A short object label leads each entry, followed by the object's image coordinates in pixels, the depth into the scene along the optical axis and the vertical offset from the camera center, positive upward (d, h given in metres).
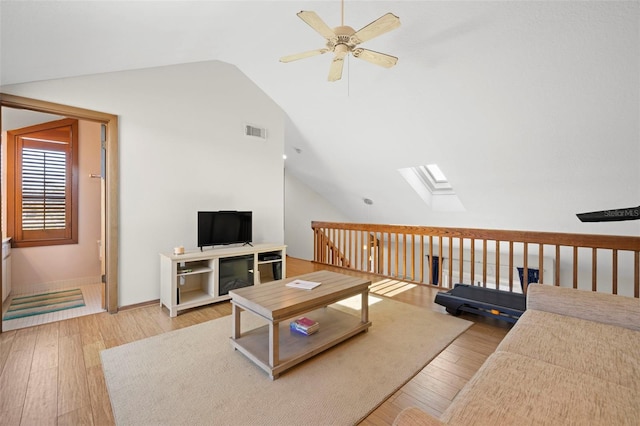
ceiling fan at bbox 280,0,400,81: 1.87 +1.26
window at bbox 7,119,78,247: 3.64 +0.36
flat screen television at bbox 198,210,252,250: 3.46 -0.22
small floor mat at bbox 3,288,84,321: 3.03 -1.09
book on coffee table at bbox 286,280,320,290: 2.42 -0.65
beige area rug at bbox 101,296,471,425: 1.59 -1.13
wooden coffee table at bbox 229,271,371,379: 1.93 -0.92
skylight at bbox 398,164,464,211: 5.07 +0.45
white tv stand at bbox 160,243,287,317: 3.04 -0.72
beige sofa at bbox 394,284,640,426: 0.97 -0.70
